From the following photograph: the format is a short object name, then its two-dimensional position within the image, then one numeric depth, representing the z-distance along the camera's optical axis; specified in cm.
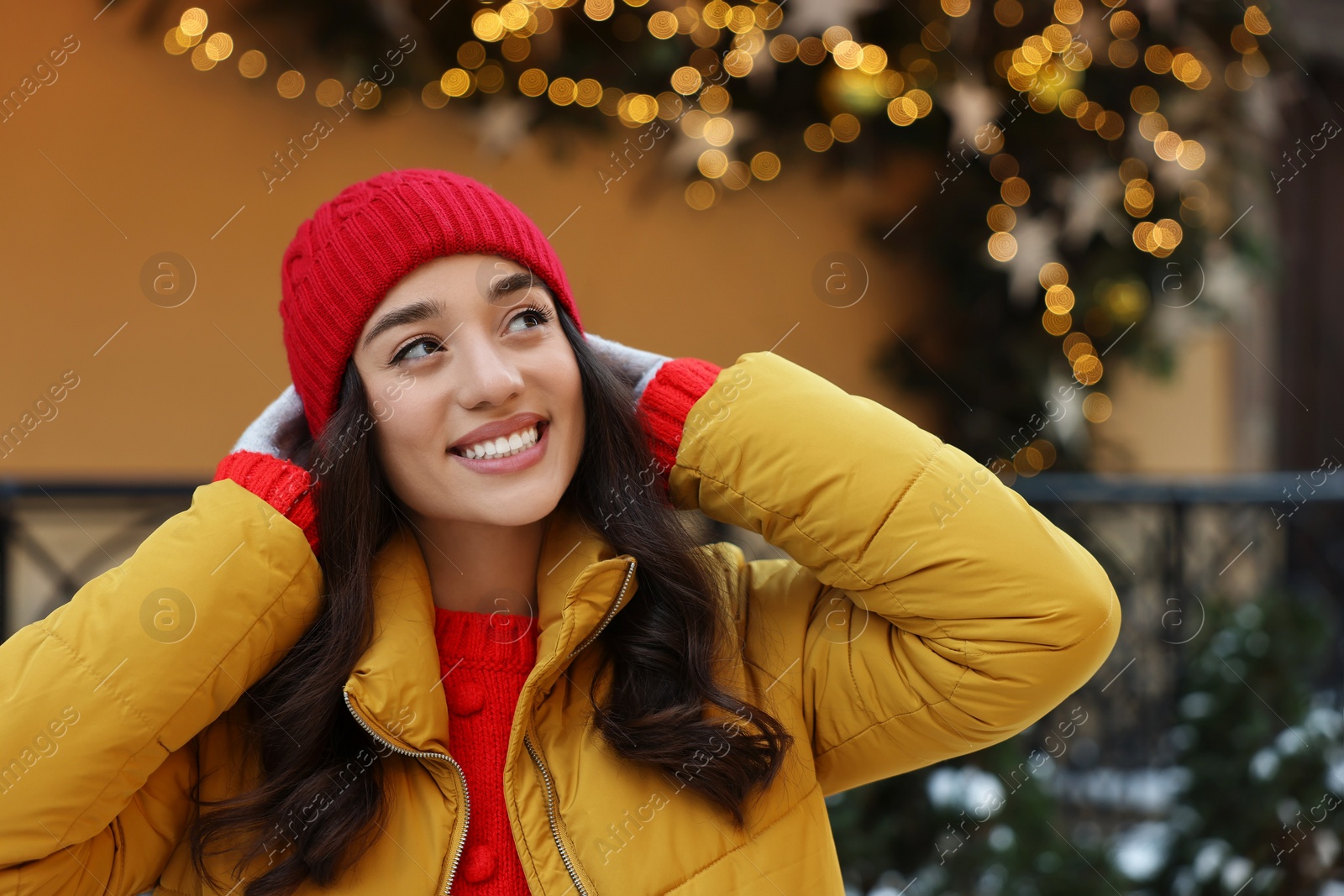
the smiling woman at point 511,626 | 125
